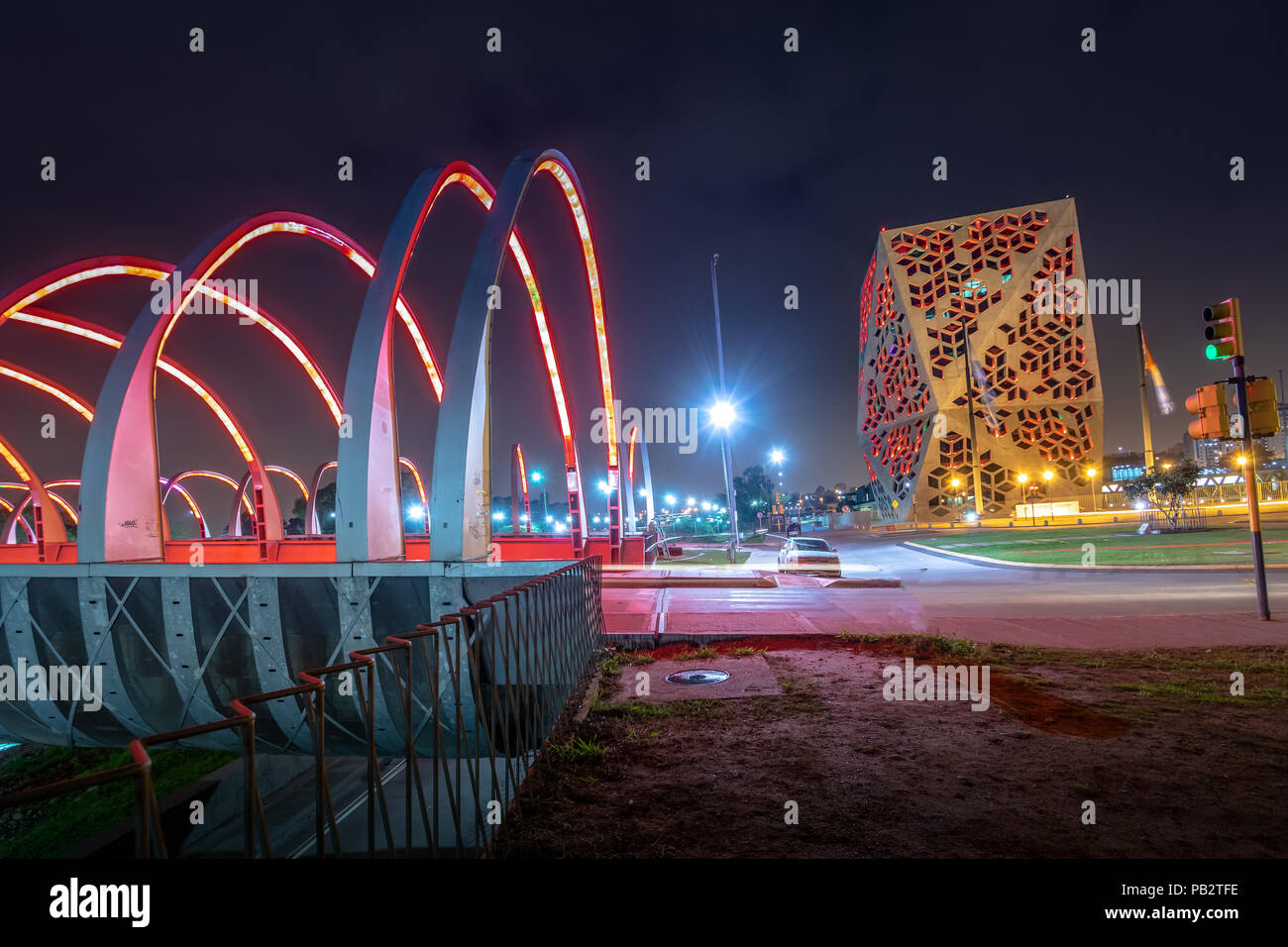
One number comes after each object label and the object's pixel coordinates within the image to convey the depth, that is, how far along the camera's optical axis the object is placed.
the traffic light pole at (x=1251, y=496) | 9.81
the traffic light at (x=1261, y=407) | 9.72
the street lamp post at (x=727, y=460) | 24.75
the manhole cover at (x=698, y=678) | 7.68
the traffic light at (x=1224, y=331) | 9.73
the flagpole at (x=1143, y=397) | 47.38
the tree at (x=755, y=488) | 97.88
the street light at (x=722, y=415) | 24.69
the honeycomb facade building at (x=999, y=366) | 54.78
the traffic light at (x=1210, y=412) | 10.00
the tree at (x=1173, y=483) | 30.02
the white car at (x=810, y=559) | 19.50
